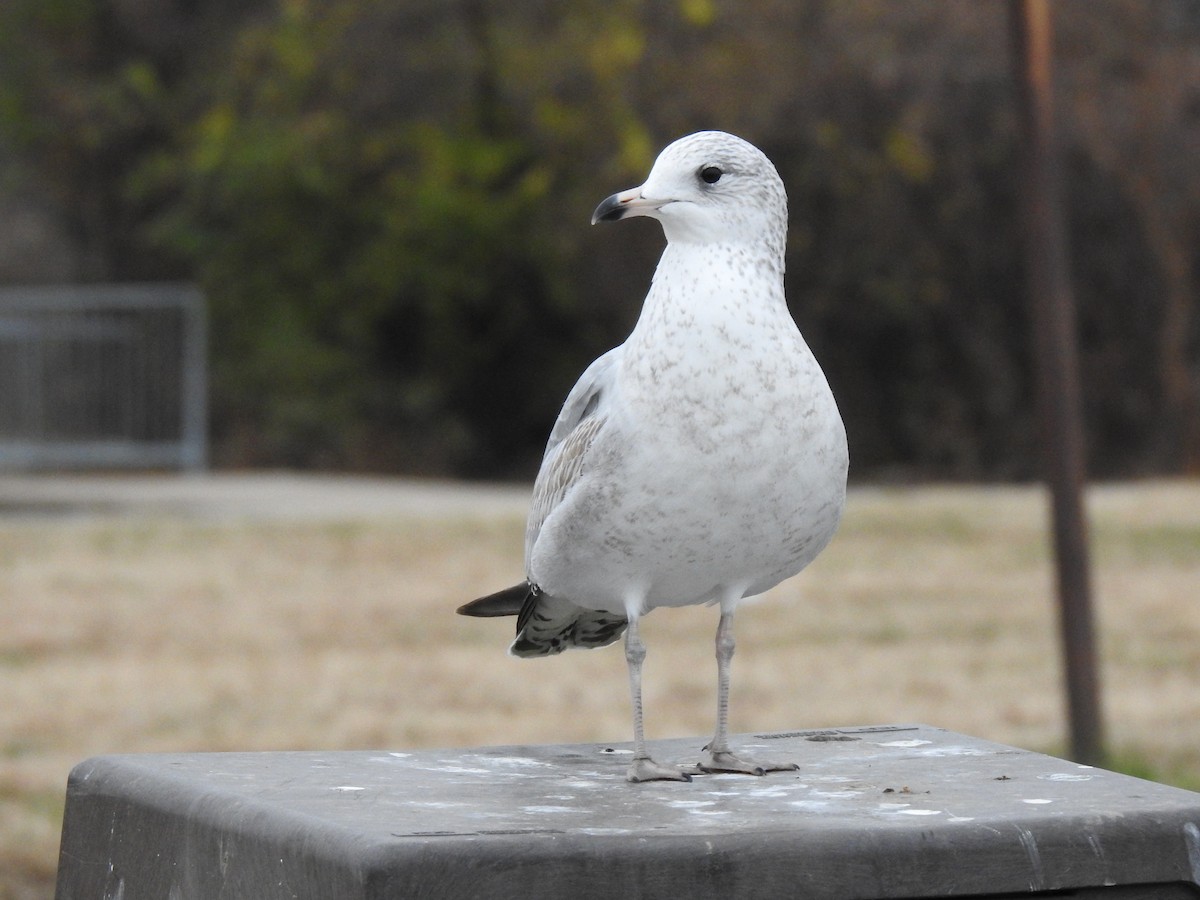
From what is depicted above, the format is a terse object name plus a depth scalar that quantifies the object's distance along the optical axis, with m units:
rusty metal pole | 9.87
